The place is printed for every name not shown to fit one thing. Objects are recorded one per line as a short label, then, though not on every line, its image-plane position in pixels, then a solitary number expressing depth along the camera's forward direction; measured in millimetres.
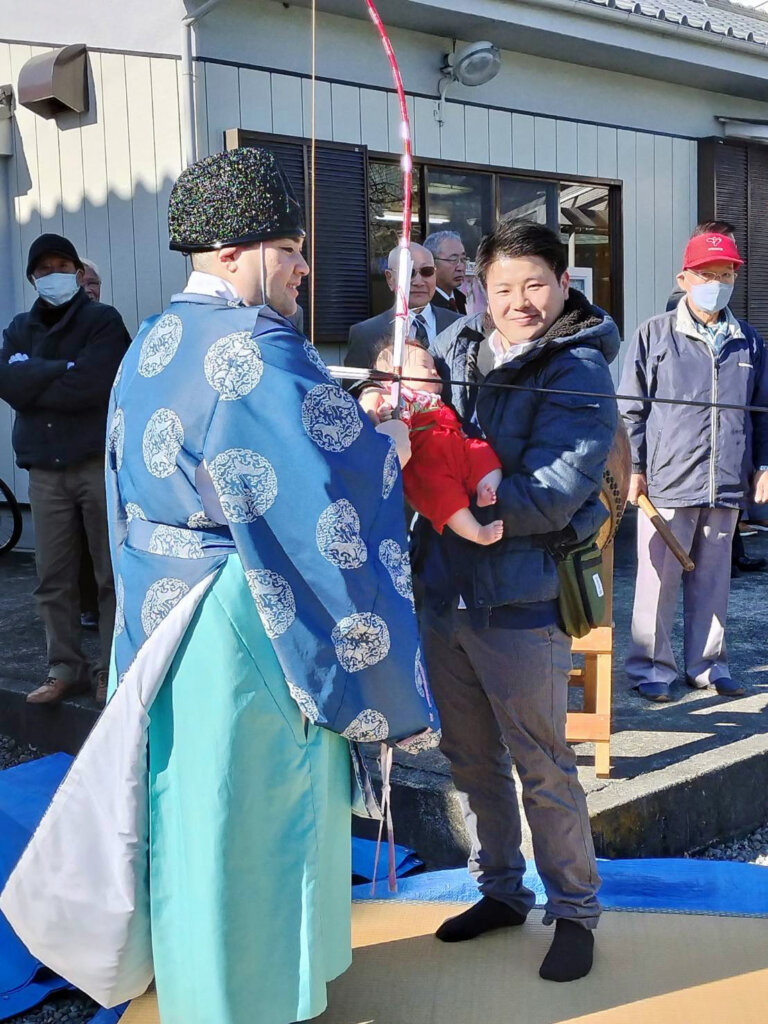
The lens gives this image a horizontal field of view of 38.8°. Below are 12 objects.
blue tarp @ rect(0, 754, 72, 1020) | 2992
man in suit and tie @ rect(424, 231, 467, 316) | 5828
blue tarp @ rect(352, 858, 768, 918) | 3121
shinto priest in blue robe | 2137
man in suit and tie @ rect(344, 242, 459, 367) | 5020
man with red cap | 4582
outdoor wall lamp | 6715
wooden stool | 3709
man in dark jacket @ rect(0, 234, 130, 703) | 4609
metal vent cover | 6289
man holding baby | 2559
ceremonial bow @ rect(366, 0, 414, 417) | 2467
